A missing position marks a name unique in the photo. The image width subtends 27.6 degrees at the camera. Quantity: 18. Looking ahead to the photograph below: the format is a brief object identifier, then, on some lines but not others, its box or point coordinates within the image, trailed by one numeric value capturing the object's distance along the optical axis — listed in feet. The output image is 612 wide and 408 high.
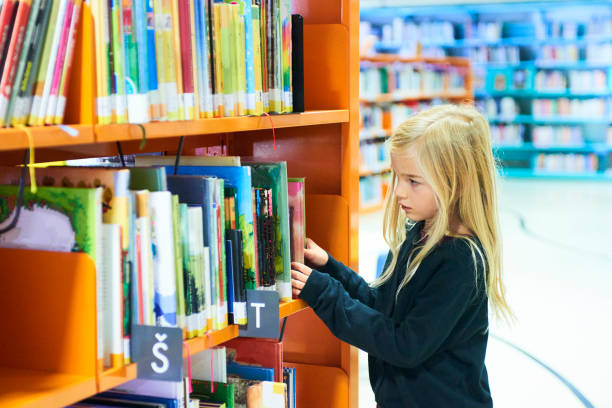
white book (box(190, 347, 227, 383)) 8.09
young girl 8.28
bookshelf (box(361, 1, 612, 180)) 45.97
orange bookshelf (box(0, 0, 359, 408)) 6.90
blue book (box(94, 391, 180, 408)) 7.48
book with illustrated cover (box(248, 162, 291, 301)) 8.32
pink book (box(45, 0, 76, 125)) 6.79
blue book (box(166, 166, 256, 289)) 7.93
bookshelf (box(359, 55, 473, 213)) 33.88
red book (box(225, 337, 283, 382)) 8.60
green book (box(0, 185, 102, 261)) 6.93
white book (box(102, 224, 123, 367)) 7.00
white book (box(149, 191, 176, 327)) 7.25
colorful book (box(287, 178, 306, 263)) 8.69
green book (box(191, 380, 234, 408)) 8.16
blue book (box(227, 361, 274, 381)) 8.52
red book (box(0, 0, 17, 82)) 6.68
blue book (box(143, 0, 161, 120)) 7.24
